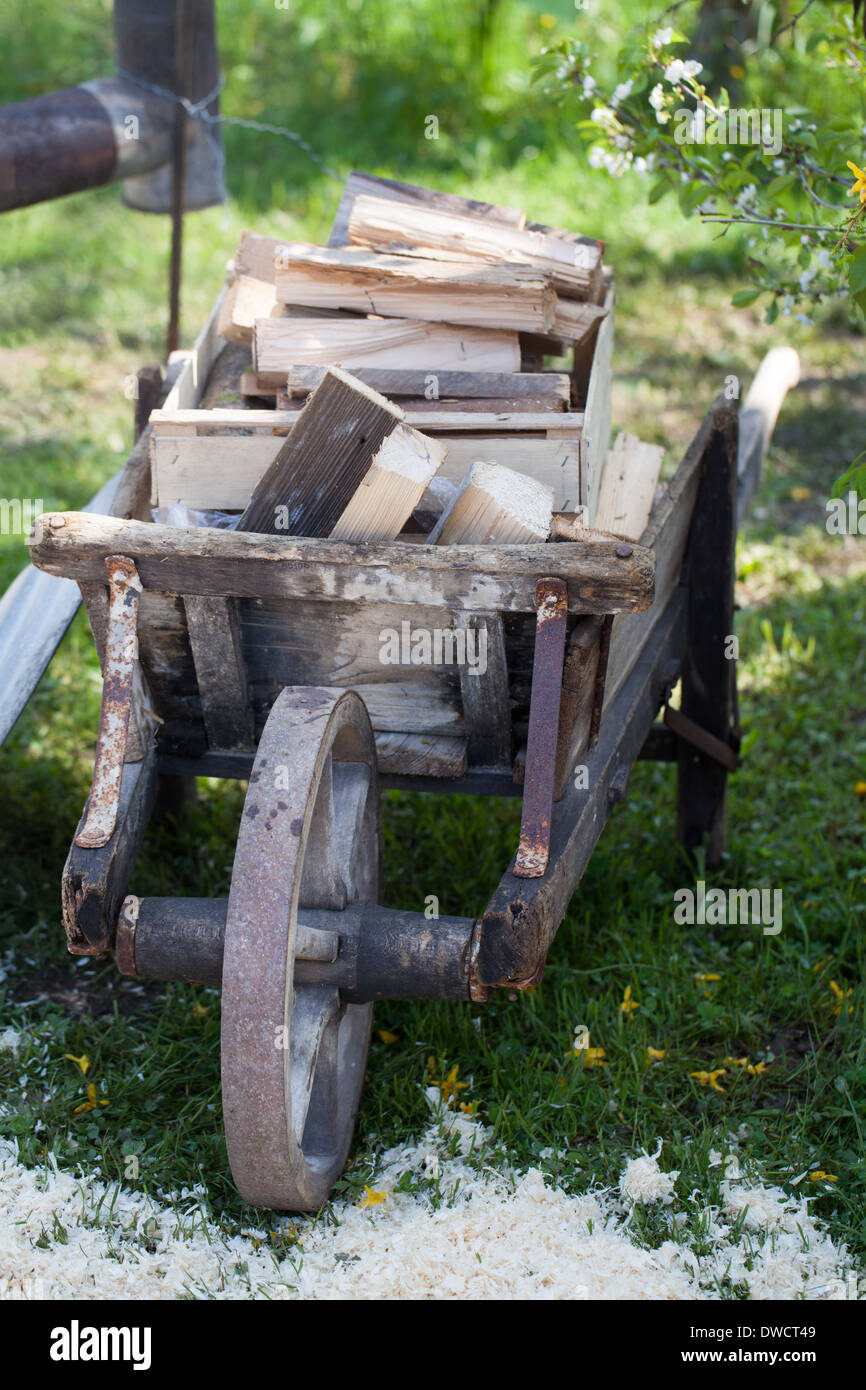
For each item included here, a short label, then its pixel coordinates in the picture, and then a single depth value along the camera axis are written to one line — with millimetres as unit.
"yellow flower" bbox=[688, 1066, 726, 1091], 3012
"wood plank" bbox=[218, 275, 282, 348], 3109
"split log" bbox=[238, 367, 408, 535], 2383
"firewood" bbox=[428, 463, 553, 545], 2412
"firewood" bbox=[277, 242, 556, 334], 2889
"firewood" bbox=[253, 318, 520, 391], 2850
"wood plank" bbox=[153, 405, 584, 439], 2668
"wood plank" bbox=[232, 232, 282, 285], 3244
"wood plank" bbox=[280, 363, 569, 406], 2807
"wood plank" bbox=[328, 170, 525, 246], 3359
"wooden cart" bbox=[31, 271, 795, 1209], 2150
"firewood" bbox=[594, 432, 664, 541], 2992
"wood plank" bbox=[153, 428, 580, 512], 2668
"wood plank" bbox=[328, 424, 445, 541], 2387
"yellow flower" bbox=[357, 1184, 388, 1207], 2629
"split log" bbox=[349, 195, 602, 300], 3113
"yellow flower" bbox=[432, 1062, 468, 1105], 2968
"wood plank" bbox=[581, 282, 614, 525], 2824
